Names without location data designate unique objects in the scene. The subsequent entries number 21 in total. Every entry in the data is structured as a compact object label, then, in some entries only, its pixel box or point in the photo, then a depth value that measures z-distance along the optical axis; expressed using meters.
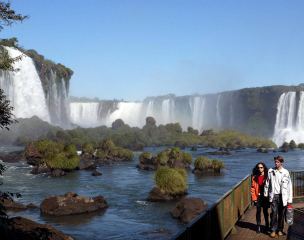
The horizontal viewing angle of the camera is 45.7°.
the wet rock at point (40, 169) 32.55
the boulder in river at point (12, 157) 41.96
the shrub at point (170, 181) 22.80
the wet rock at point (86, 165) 36.48
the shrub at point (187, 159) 38.99
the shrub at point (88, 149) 46.45
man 8.43
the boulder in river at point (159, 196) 21.85
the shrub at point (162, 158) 37.59
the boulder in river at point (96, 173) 32.38
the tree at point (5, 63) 5.73
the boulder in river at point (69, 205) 19.08
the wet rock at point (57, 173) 31.62
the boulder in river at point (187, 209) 17.55
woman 8.99
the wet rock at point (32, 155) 35.79
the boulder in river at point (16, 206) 19.79
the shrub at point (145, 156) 39.76
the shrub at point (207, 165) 34.79
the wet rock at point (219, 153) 54.72
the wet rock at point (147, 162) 36.55
